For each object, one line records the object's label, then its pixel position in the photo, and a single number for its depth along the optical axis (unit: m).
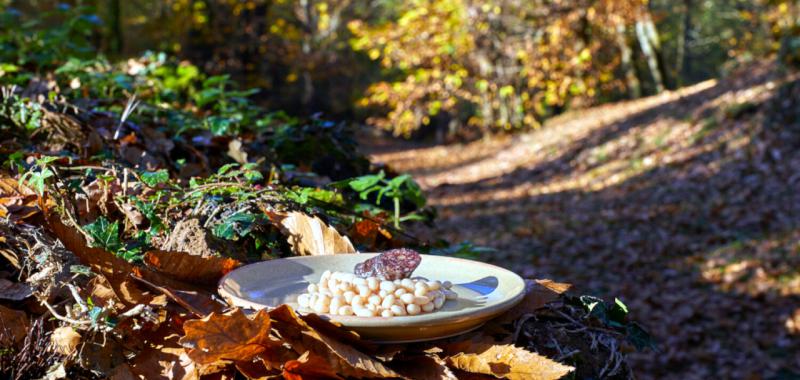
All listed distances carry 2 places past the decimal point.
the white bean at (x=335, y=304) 1.14
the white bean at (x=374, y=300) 1.15
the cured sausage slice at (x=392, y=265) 1.27
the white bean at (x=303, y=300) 1.20
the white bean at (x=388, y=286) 1.17
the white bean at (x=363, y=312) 1.13
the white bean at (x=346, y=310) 1.14
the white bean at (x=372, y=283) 1.20
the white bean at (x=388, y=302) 1.14
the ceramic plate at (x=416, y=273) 1.09
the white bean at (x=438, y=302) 1.18
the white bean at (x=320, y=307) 1.16
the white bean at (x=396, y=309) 1.13
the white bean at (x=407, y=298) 1.15
